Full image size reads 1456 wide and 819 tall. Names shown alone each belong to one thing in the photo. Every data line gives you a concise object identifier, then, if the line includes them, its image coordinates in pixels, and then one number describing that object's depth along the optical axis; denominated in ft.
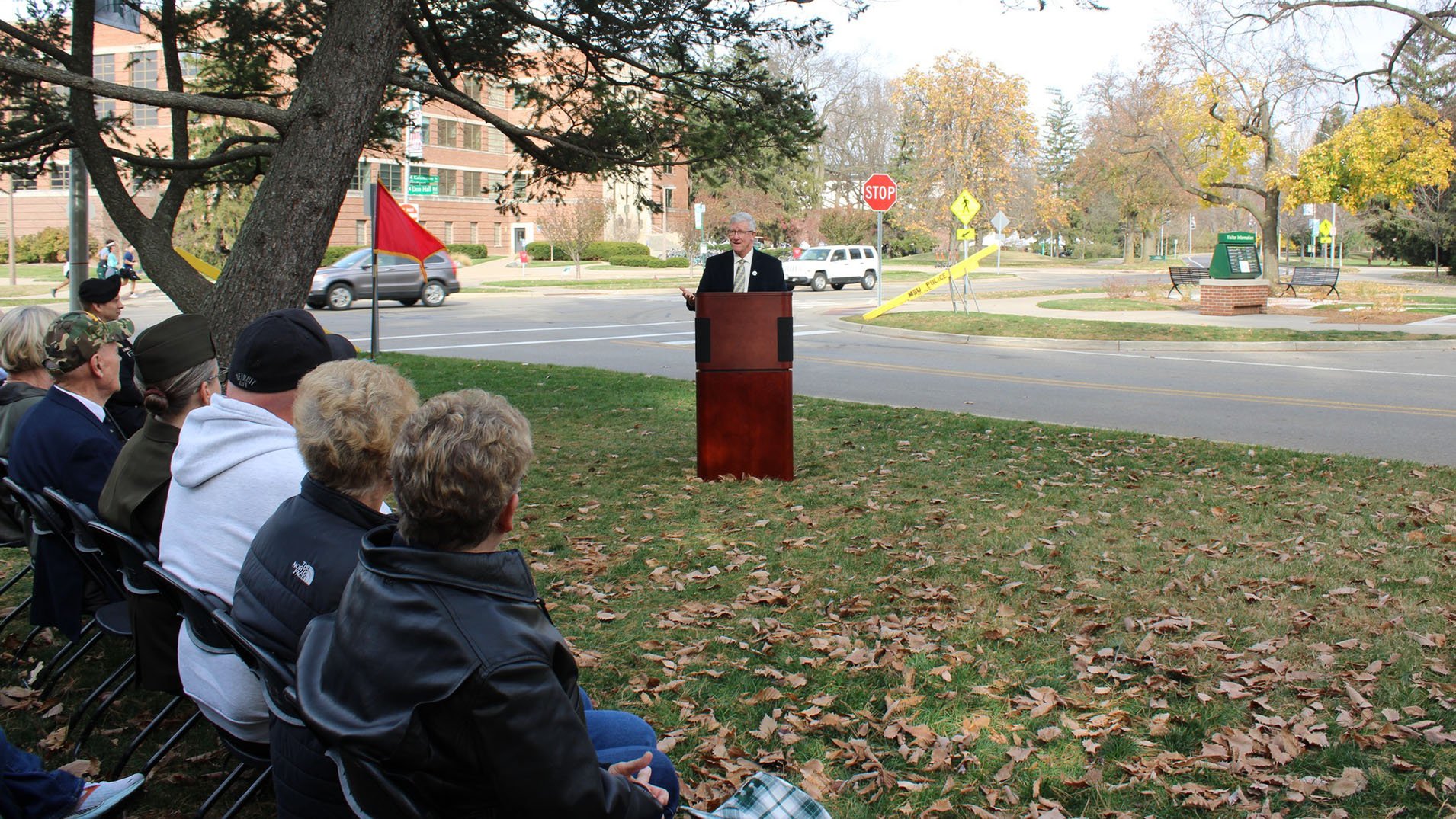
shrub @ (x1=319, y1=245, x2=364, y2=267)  160.97
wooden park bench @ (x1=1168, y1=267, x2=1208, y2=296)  109.50
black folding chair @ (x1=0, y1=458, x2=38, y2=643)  16.28
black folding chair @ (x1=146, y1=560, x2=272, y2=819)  9.67
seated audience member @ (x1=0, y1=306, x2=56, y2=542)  17.07
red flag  35.19
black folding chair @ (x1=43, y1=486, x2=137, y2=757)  12.54
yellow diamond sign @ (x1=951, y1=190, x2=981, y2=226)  85.40
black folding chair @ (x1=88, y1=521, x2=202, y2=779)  11.04
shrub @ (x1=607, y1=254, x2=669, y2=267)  200.44
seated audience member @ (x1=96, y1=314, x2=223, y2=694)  11.82
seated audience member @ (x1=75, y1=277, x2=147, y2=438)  17.81
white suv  141.28
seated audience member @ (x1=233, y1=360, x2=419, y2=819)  8.07
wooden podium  25.89
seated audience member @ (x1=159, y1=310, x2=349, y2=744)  10.02
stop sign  100.78
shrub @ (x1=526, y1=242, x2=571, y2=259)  237.04
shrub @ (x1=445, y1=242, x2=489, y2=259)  224.12
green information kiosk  91.25
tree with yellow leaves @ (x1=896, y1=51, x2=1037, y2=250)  195.72
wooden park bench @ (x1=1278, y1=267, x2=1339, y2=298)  105.60
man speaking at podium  27.30
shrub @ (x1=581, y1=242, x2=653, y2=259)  216.33
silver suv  99.91
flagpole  34.27
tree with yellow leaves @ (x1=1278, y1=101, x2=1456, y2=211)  101.50
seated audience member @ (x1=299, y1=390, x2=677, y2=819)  6.79
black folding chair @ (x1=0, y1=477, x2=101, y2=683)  13.47
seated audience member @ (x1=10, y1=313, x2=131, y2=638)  14.26
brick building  210.18
